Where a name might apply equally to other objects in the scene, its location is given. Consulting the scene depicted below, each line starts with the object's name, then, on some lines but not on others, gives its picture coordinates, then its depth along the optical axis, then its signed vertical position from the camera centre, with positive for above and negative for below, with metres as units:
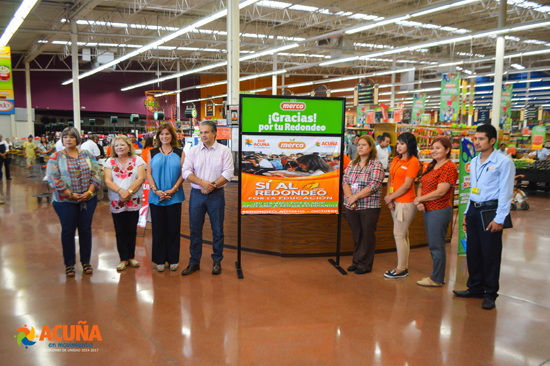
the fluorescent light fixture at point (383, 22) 9.53 +3.34
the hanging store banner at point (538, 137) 13.22 +0.54
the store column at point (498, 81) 11.57 +2.16
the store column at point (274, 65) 15.79 +3.72
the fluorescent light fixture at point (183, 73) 17.35 +3.67
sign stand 3.69 +0.23
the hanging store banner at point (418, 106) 14.01 +1.64
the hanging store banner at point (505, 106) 13.92 +1.71
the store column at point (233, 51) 6.43 +1.63
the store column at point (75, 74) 13.19 +2.57
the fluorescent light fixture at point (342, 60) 14.79 +3.52
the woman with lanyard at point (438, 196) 3.34 -0.41
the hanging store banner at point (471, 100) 12.66 +1.74
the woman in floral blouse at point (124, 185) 3.74 -0.42
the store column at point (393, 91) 20.83 +3.29
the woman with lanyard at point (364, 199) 3.77 -0.51
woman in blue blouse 3.75 -0.50
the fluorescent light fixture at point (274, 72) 17.23 +3.45
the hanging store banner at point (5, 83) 9.11 +1.41
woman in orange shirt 3.56 -0.41
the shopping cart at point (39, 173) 12.49 -1.12
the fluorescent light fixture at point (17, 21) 7.11 +2.77
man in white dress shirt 3.69 -0.38
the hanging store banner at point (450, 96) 10.91 +1.57
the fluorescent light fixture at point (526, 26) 9.27 +3.19
